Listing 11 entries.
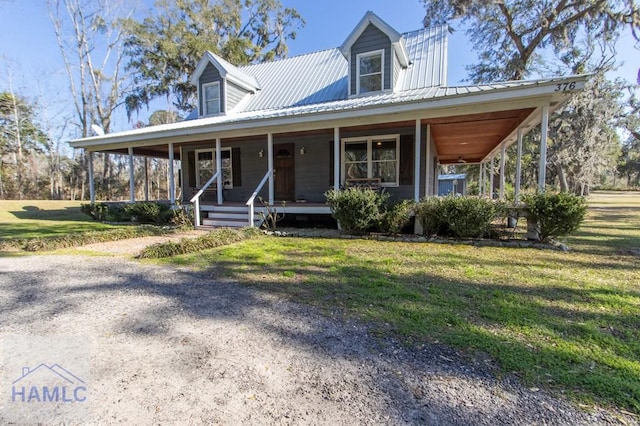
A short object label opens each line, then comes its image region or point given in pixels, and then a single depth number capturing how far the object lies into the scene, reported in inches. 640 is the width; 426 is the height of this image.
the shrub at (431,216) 272.3
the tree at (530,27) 553.3
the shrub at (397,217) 280.2
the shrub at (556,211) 231.9
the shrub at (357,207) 284.2
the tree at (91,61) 875.4
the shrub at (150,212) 402.6
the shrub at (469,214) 256.4
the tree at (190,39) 871.1
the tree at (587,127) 631.8
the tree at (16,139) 868.0
